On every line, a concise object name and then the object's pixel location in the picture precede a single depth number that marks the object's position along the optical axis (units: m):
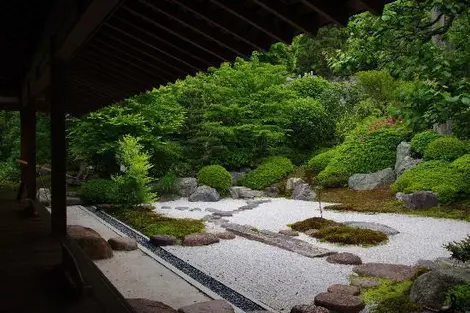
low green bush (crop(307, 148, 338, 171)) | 15.63
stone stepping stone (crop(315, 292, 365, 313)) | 4.70
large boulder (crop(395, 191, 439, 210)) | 11.12
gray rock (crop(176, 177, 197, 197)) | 14.63
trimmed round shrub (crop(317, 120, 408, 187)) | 14.41
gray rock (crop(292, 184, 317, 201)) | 13.91
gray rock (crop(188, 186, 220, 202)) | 13.93
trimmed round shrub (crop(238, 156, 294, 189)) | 15.52
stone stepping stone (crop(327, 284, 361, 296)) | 5.25
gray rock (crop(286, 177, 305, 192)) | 14.78
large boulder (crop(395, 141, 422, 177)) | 13.30
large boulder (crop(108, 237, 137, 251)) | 7.20
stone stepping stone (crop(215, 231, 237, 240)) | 8.52
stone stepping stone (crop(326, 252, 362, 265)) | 6.72
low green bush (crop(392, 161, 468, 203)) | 11.07
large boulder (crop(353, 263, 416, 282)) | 5.98
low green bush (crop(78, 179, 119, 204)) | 12.72
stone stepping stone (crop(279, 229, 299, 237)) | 8.87
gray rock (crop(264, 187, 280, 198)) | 14.96
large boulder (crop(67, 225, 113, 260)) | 6.51
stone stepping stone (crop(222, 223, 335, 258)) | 7.30
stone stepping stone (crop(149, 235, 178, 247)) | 8.04
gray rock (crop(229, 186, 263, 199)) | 14.76
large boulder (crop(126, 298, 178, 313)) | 4.03
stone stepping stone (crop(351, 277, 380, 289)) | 5.63
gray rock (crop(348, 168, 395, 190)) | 13.70
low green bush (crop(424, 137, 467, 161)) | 12.75
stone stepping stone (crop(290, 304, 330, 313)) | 4.50
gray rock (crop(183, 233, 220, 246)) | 8.00
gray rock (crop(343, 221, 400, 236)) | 8.84
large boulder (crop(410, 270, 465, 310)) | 4.63
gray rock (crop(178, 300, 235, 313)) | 4.28
